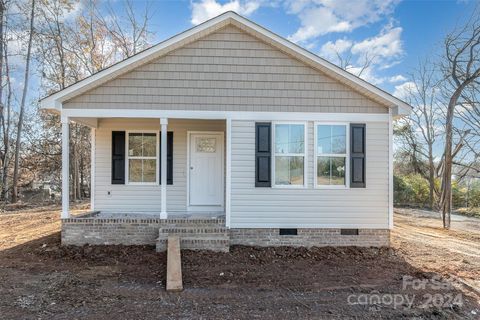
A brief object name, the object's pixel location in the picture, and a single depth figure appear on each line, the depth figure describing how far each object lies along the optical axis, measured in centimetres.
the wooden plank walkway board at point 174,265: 434
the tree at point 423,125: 1628
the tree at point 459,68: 981
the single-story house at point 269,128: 654
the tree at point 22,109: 1397
